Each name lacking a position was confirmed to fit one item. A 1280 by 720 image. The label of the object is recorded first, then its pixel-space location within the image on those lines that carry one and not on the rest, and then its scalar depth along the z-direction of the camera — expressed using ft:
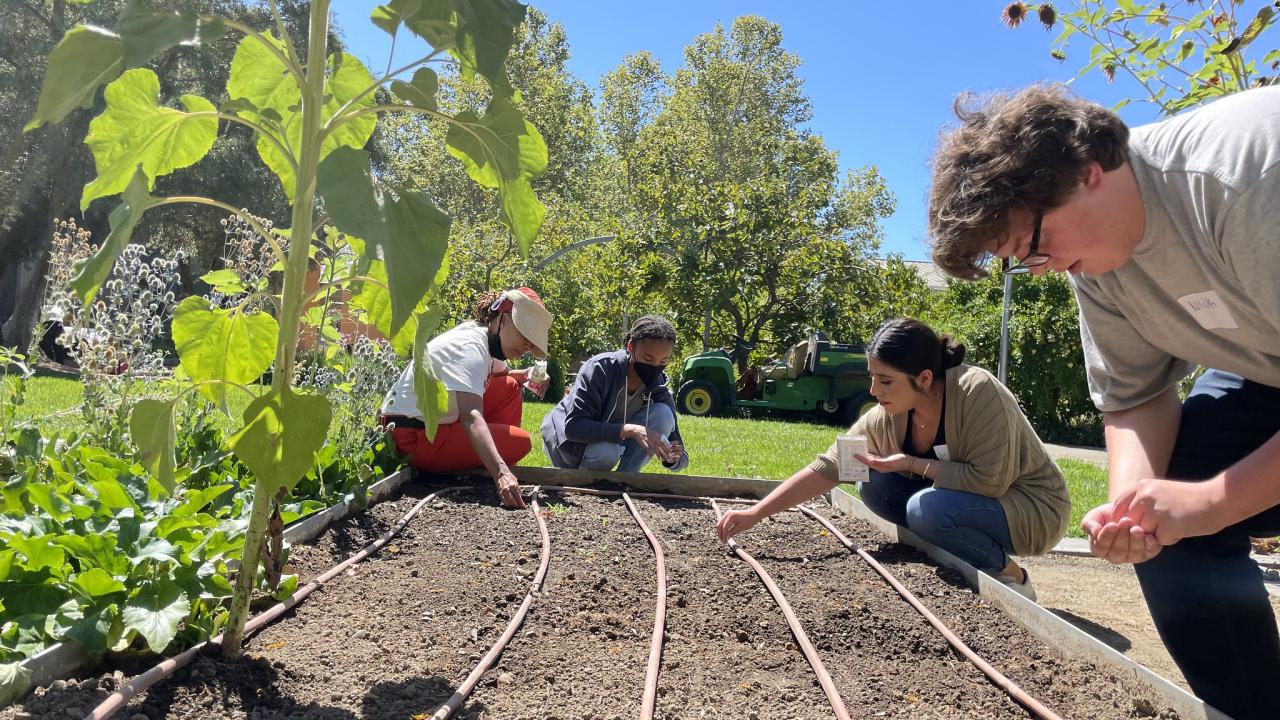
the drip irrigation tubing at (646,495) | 13.61
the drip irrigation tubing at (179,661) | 4.61
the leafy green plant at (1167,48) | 10.60
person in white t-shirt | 12.03
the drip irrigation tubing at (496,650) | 5.40
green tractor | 34.71
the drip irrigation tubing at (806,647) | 6.00
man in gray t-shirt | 4.79
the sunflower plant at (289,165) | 3.91
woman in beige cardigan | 9.75
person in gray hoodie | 14.30
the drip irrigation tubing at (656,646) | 5.73
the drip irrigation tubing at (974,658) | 6.01
